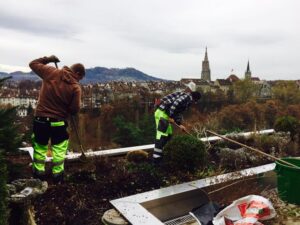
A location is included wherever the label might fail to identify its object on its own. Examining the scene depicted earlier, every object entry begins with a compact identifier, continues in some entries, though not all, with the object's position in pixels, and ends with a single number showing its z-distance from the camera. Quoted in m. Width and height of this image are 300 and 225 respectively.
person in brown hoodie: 3.79
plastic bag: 2.84
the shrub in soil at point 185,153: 4.04
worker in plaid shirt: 4.65
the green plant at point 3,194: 2.11
